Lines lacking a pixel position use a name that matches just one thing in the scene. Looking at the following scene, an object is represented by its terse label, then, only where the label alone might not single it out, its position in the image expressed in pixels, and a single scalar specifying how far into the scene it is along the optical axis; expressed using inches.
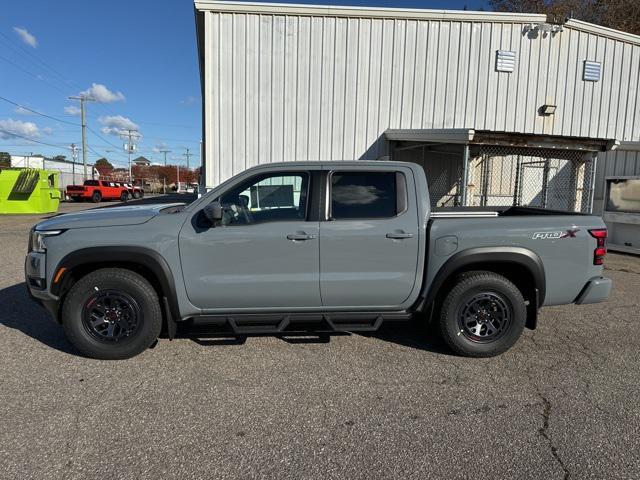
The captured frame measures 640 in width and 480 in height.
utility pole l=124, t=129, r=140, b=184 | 2610.7
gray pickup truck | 146.0
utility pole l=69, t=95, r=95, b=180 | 1694.1
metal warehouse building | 415.2
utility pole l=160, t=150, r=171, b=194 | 2908.0
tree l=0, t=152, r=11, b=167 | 2605.8
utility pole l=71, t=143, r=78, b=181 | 3190.7
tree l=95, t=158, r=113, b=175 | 3239.7
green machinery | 730.2
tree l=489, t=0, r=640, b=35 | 821.2
